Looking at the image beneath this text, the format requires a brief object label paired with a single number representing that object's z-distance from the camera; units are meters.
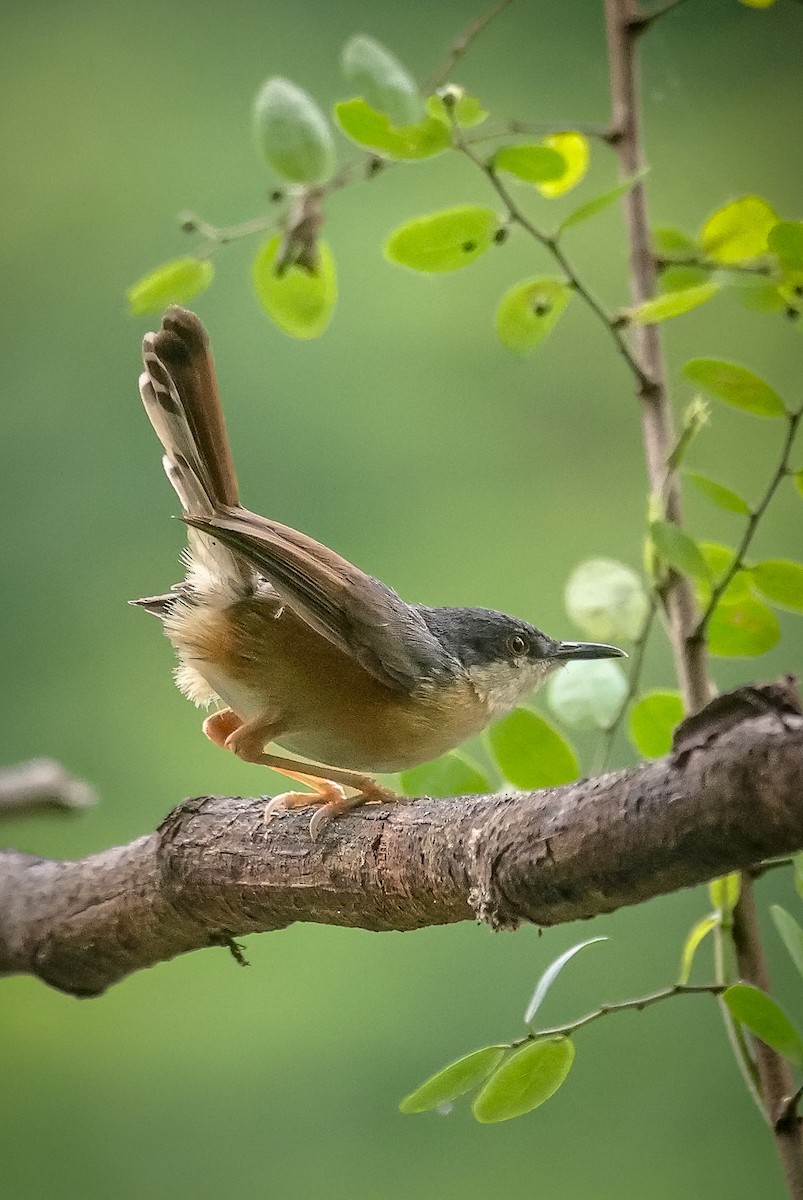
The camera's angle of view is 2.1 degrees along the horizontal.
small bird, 3.32
